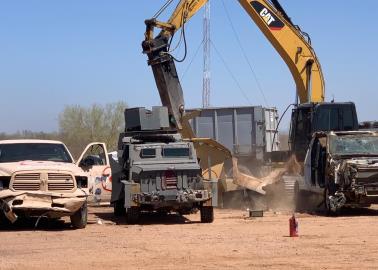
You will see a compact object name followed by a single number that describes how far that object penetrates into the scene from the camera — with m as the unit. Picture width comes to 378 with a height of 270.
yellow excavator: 20.66
